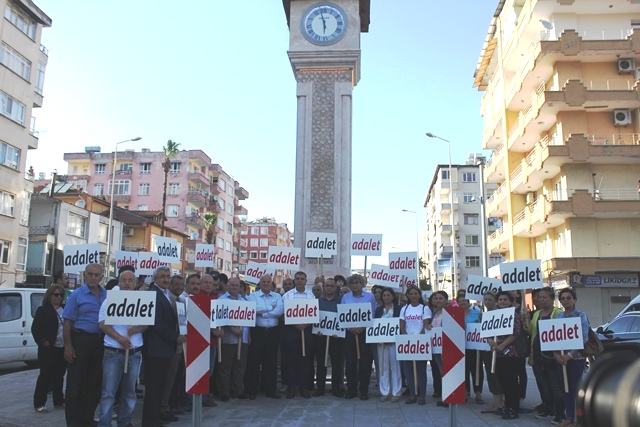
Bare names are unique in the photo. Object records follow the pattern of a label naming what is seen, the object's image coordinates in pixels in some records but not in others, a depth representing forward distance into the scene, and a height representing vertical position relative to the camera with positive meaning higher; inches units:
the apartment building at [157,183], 2623.0 +523.6
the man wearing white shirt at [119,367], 280.4 -33.8
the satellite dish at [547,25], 1258.6 +594.2
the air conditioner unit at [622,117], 1207.6 +383.4
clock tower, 682.8 +230.5
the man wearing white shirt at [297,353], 405.4 -36.7
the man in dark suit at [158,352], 286.4 -26.8
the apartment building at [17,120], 1299.2 +402.1
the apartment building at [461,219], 2746.1 +407.2
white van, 531.8 -22.3
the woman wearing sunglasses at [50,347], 349.7 -31.2
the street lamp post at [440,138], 1614.1 +453.1
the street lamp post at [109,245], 1644.4 +141.7
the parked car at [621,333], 491.8 -25.3
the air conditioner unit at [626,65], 1226.6 +497.5
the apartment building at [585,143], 1160.2 +326.9
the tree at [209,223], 2719.0 +346.7
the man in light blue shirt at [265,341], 404.2 -28.8
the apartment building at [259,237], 4689.0 +497.8
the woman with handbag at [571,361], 316.8 -30.8
